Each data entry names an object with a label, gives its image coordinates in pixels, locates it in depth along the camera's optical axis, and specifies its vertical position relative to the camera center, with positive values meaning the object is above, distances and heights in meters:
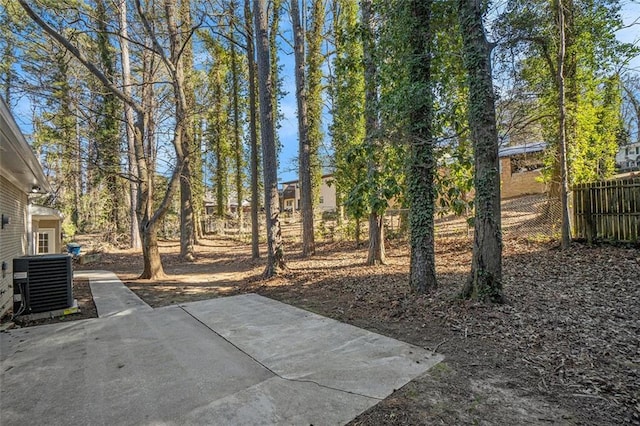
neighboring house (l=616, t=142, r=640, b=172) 21.57 +4.05
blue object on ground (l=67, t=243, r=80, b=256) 12.69 -0.79
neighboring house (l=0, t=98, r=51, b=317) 3.81 +0.94
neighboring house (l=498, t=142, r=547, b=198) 17.61 +1.88
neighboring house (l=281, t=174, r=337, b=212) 31.00 +2.66
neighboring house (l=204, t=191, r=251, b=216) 24.21 +1.97
